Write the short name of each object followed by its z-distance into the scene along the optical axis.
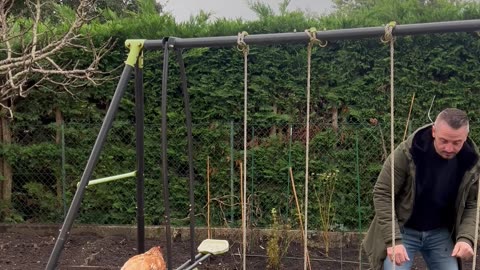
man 2.53
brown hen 2.52
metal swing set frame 2.41
